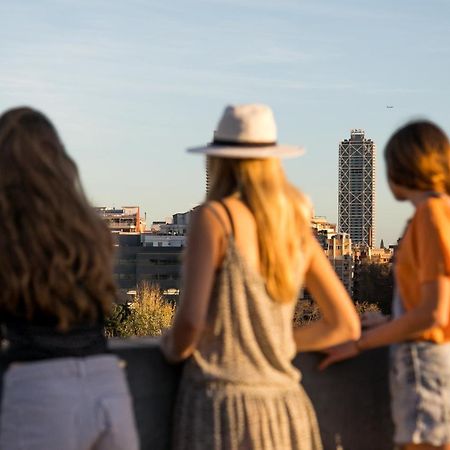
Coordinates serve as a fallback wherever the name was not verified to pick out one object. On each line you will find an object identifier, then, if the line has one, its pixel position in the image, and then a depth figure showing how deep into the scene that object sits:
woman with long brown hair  4.60
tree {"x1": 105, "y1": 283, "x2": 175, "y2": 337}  100.99
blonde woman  5.08
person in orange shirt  5.61
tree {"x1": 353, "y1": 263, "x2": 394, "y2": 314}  158.45
